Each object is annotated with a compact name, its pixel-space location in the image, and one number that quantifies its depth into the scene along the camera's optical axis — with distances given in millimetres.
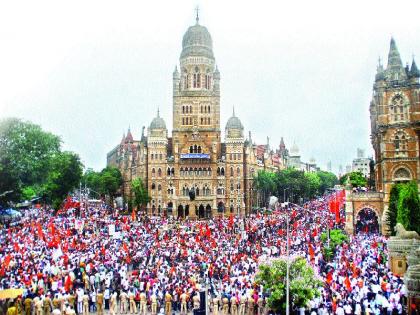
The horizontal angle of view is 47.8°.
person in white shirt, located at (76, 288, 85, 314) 21066
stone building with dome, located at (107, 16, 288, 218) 74375
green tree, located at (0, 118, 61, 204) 54344
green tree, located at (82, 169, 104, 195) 84750
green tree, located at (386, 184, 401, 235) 38219
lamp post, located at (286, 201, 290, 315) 15929
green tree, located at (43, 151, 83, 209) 55688
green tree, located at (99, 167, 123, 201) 78500
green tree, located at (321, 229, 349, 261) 30281
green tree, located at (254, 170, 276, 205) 77750
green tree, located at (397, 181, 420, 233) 33000
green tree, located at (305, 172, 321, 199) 88000
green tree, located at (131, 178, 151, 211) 69625
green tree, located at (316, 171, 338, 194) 118688
